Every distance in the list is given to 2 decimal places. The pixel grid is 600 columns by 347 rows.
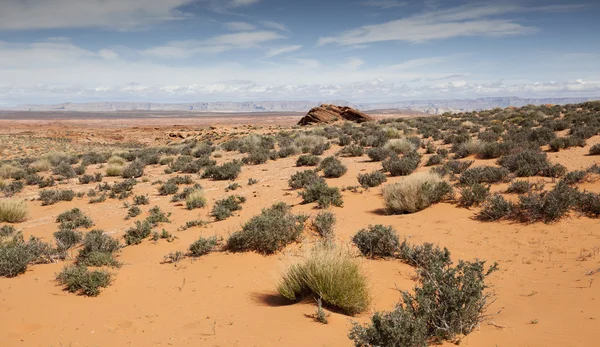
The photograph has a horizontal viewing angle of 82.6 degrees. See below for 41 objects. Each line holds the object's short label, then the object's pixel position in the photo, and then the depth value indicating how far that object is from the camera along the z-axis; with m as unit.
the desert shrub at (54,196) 12.43
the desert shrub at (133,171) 17.02
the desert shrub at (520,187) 8.77
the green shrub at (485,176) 9.97
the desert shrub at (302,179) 12.17
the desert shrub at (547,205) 7.23
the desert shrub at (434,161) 13.65
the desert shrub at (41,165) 18.86
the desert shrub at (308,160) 16.34
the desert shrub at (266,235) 7.02
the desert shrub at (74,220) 9.59
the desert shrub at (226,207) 9.55
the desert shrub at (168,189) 13.00
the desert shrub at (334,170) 13.27
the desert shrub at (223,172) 14.92
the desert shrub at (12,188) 13.83
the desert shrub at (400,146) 16.70
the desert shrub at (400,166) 12.41
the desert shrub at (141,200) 11.78
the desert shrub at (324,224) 7.71
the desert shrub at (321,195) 9.82
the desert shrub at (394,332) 3.18
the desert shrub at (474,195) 8.70
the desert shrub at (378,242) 6.61
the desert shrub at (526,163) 10.32
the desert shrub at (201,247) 7.14
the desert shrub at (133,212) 10.45
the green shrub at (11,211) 10.41
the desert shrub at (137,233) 8.10
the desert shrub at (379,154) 15.67
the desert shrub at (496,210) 7.80
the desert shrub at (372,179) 11.50
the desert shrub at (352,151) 17.70
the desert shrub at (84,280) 5.59
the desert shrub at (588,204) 7.25
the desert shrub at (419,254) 5.93
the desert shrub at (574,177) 9.12
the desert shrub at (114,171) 17.83
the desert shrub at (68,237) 7.90
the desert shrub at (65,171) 17.21
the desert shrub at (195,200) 10.95
